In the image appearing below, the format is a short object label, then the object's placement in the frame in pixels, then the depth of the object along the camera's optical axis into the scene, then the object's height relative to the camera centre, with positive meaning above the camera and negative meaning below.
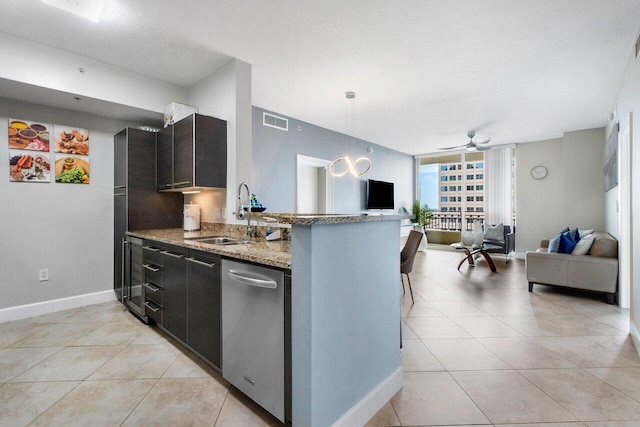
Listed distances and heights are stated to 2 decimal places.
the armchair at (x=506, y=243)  5.97 -0.65
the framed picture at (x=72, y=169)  3.23 +0.50
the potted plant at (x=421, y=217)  8.27 -0.12
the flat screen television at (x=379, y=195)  6.96 +0.45
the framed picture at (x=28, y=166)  2.98 +0.50
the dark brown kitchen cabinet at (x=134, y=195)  3.26 +0.21
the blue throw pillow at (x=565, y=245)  4.01 -0.45
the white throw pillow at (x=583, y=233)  4.55 -0.33
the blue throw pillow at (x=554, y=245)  4.07 -0.46
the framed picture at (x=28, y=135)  2.96 +0.82
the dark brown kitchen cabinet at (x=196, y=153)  2.85 +0.61
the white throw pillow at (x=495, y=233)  6.33 -0.44
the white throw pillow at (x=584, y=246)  3.90 -0.45
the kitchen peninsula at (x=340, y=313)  1.31 -0.51
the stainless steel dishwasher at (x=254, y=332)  1.44 -0.64
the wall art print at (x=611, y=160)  3.89 +0.76
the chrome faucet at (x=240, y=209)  2.74 +0.04
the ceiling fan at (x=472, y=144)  5.67 +1.34
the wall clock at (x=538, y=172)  6.61 +0.92
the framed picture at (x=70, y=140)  3.21 +0.83
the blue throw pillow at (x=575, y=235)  4.36 -0.35
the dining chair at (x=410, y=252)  3.43 -0.46
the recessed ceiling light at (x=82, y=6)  2.16 +1.56
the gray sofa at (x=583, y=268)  3.60 -0.73
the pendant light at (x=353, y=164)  4.06 +1.13
